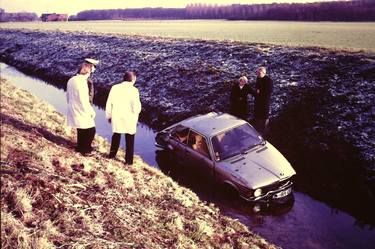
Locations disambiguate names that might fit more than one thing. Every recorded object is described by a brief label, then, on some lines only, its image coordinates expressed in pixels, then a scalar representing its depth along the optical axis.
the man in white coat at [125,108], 8.33
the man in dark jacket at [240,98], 11.77
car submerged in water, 8.62
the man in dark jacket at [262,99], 11.44
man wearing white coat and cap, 7.98
